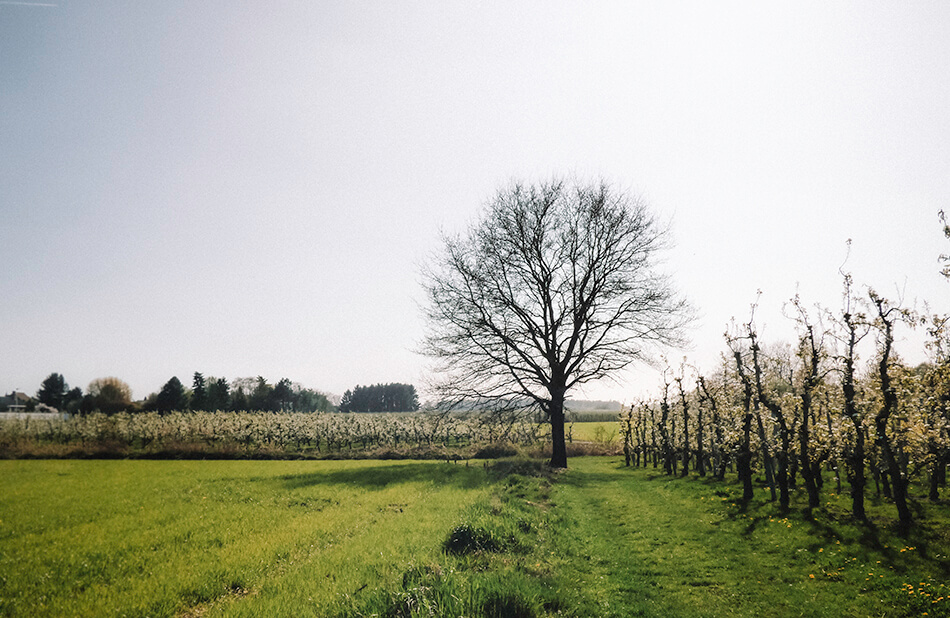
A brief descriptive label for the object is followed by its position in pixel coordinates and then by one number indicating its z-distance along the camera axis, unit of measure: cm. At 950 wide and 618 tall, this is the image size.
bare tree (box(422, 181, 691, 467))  2736
